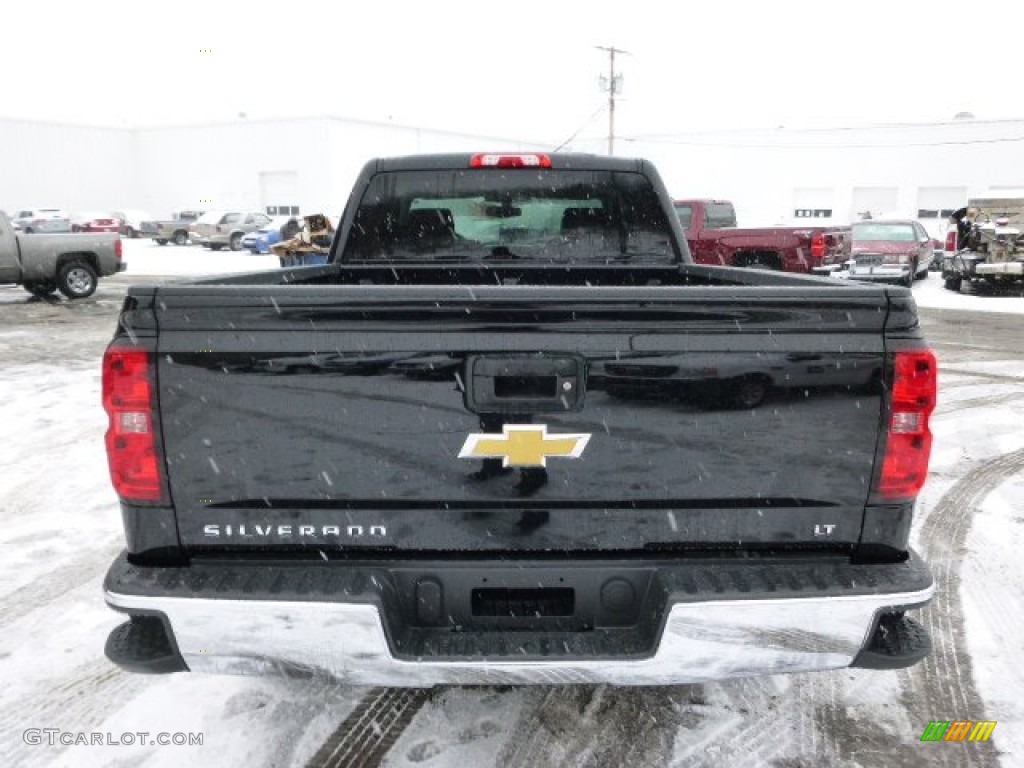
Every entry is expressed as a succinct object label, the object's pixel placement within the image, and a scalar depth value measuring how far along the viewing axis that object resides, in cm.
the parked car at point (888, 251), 1805
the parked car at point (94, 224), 3716
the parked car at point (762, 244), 1484
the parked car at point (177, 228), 3731
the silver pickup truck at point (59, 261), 1552
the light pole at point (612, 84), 4325
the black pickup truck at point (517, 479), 207
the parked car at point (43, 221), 3588
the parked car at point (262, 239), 2998
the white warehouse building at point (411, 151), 4309
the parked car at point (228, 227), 3334
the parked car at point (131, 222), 4203
